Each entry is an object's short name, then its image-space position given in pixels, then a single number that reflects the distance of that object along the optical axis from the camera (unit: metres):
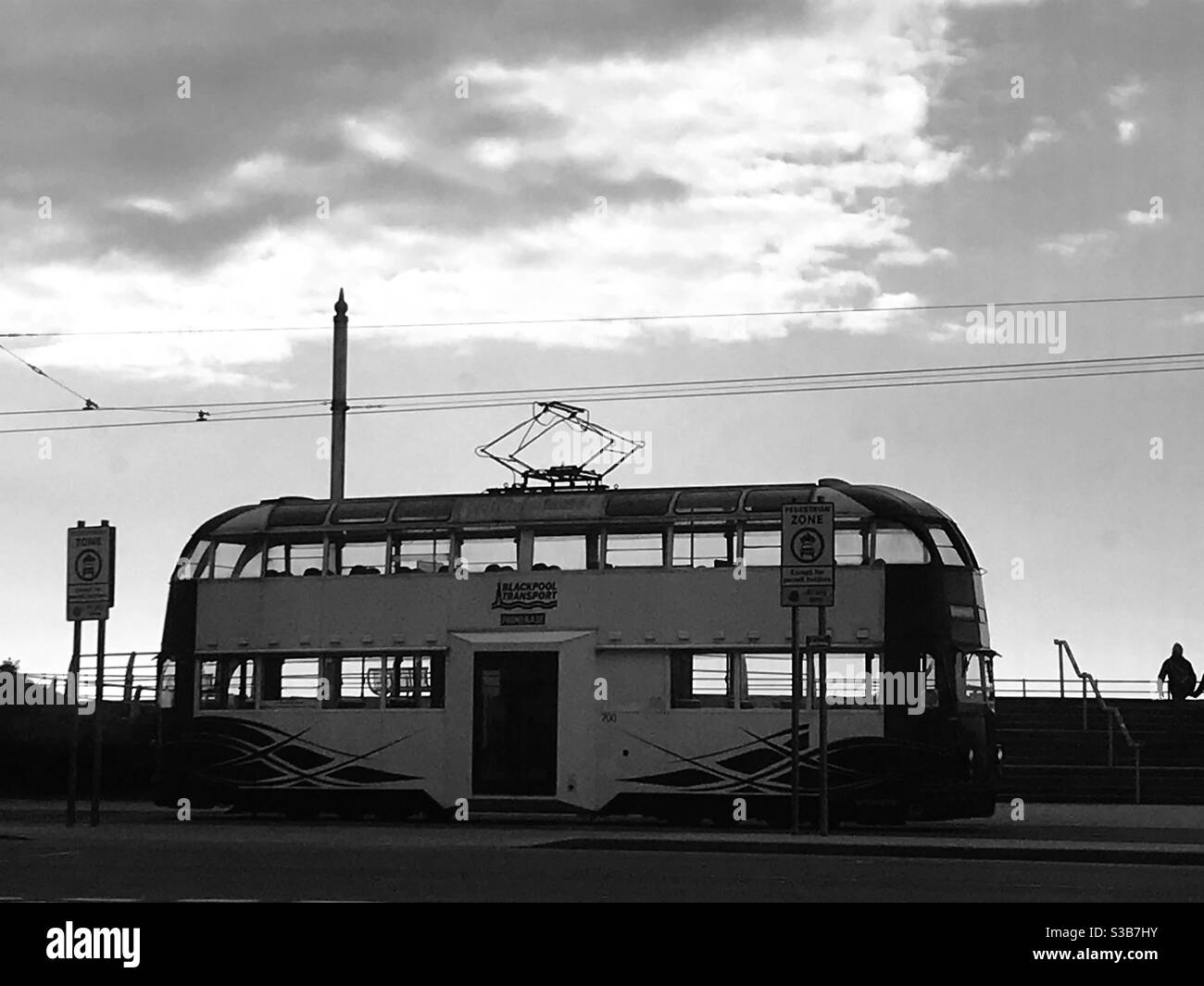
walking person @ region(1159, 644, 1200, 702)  37.38
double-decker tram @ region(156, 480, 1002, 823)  26.56
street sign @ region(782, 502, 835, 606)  23.98
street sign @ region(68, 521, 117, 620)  26.86
